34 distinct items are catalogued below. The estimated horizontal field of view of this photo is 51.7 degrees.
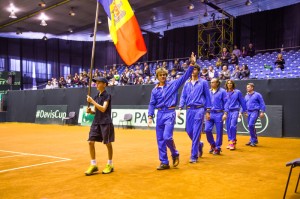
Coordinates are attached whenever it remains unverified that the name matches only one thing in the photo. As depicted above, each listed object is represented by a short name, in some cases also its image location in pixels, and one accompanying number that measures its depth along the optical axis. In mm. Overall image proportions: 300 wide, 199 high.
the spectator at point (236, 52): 19753
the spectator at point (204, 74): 14823
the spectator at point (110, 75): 21131
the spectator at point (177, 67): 19298
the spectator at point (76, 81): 23172
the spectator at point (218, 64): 17964
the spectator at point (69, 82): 24078
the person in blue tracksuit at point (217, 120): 7759
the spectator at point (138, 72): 19738
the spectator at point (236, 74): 14977
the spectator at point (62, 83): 23562
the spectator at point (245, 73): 14633
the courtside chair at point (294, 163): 3629
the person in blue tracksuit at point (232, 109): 8805
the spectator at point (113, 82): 19562
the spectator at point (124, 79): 19172
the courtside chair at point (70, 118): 19547
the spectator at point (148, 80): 18312
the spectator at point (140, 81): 18241
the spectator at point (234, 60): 17609
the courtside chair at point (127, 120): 16856
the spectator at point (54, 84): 24094
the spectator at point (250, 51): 19673
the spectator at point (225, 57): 18344
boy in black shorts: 5602
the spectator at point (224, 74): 14703
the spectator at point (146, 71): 20172
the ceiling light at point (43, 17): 25186
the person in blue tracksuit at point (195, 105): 6594
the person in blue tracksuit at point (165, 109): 5992
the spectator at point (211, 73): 14912
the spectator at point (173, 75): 17162
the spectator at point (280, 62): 15570
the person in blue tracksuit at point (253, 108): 9562
